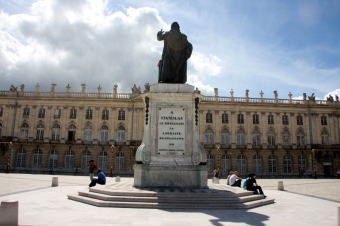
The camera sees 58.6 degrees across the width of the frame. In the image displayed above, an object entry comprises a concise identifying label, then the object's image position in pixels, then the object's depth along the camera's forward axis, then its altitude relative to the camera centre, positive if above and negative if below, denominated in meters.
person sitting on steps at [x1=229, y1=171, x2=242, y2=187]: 14.58 -1.24
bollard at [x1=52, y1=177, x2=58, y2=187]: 16.62 -1.57
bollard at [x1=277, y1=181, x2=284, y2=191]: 17.50 -1.75
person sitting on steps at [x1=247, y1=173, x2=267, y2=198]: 11.37 -1.17
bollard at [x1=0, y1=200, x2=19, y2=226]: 6.10 -1.21
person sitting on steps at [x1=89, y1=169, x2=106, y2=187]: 12.55 -1.10
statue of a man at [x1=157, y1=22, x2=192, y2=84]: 12.02 +3.90
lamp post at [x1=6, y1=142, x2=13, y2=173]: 37.80 -0.36
